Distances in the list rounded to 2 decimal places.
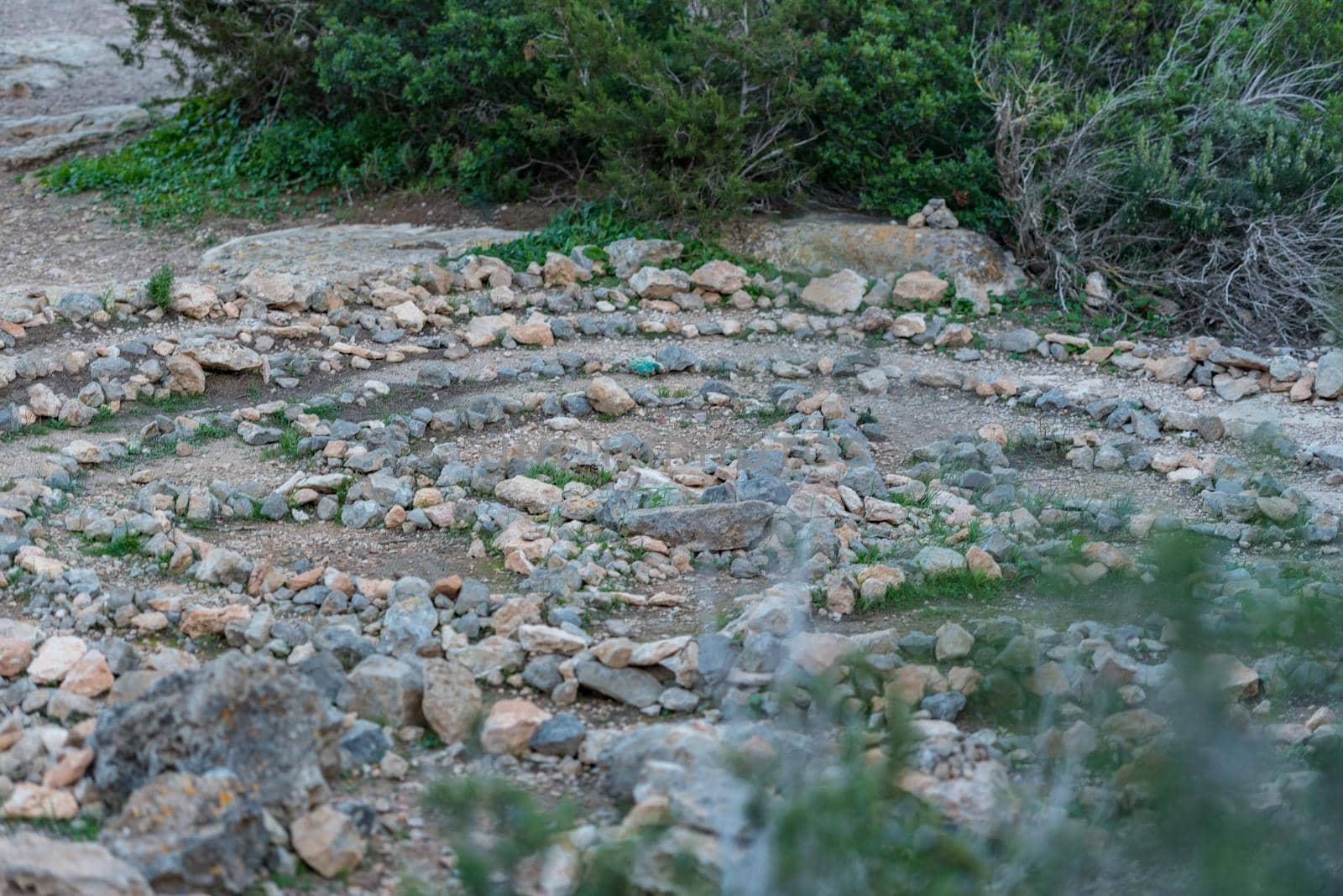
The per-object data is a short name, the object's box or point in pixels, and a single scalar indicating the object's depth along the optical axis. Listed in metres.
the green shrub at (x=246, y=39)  10.45
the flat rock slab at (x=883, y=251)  8.53
